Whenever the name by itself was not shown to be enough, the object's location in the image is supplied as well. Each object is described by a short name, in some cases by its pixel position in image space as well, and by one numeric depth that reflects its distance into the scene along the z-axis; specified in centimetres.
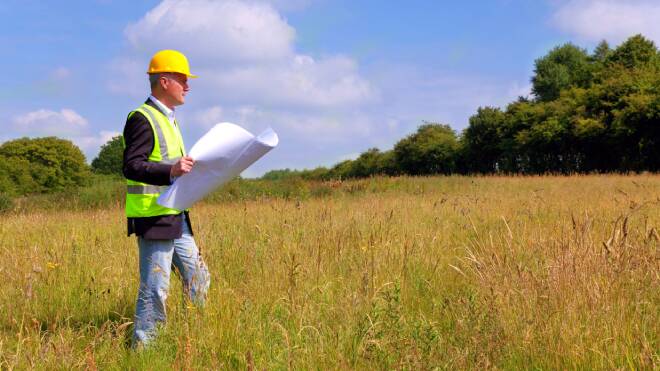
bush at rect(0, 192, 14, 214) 1430
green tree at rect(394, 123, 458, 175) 5288
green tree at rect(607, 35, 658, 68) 3975
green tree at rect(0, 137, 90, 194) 5919
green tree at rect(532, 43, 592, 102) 4878
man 317
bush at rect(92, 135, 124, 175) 5773
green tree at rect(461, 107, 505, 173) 4519
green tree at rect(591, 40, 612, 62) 4866
